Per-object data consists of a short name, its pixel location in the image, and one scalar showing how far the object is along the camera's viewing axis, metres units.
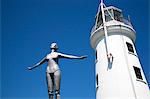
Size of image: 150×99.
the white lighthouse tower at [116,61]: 20.34
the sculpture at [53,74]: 8.31
